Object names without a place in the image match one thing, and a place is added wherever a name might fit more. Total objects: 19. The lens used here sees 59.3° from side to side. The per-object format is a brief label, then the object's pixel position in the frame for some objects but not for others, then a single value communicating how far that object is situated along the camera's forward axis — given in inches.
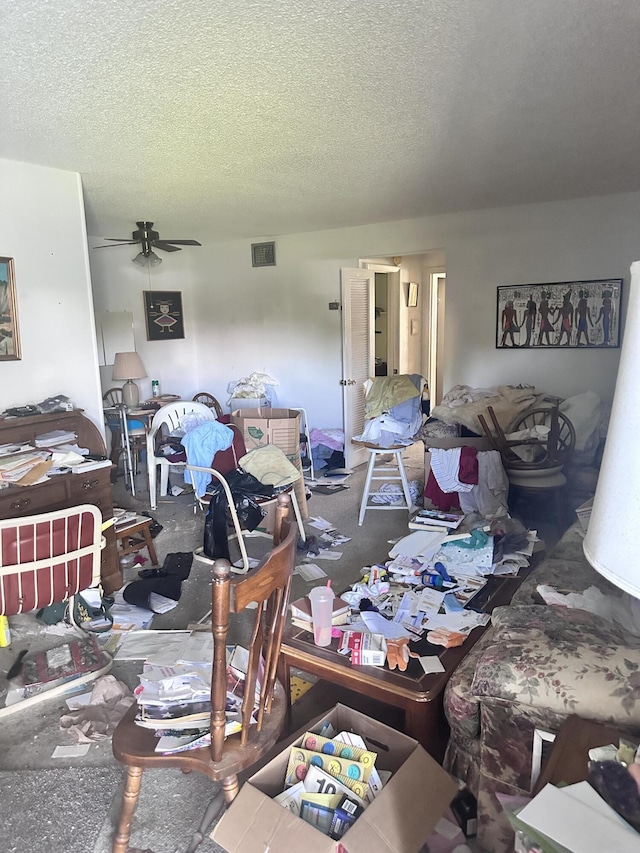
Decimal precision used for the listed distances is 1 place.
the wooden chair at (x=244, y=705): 48.5
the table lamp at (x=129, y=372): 210.1
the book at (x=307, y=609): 80.0
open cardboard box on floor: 48.8
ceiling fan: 177.6
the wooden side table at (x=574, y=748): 40.3
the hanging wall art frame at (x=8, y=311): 124.0
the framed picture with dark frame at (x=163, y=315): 243.9
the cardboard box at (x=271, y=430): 157.1
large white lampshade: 28.7
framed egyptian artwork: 176.2
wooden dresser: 106.5
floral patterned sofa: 50.6
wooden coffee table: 65.2
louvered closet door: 214.8
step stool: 163.5
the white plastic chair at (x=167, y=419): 171.6
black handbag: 128.0
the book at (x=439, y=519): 121.6
